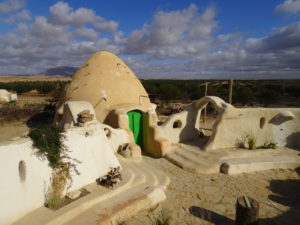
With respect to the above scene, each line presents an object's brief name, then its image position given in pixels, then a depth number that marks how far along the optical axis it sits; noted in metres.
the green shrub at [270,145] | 12.82
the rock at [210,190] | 9.01
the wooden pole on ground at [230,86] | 15.35
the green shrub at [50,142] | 6.68
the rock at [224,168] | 10.48
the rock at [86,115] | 8.53
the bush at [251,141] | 12.50
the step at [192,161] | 10.69
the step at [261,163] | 10.60
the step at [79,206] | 5.89
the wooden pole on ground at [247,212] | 6.42
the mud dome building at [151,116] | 12.54
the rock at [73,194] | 7.04
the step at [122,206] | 6.30
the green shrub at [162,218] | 6.23
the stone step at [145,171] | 9.07
